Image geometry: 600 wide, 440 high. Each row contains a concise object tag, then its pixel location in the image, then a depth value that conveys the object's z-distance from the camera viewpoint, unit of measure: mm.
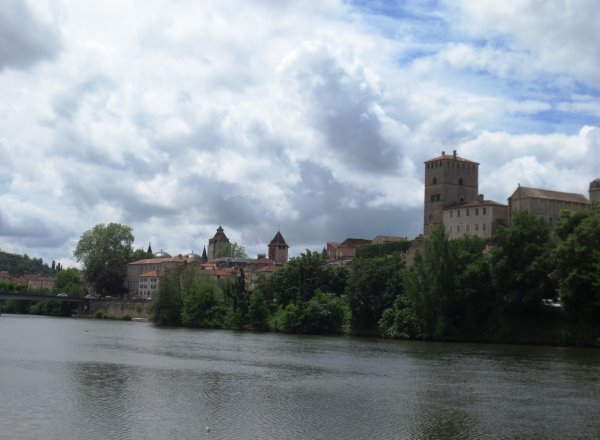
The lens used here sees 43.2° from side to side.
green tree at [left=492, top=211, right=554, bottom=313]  69938
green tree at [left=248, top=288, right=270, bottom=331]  98750
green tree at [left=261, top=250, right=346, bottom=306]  100312
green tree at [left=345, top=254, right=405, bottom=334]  84500
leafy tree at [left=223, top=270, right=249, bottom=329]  100750
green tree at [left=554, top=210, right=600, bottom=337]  63906
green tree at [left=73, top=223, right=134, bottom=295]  161875
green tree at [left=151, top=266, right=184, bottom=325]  112250
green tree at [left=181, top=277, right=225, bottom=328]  105500
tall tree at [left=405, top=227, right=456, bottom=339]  75125
